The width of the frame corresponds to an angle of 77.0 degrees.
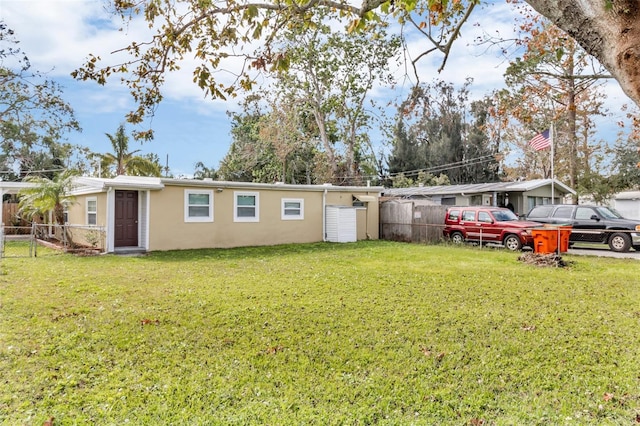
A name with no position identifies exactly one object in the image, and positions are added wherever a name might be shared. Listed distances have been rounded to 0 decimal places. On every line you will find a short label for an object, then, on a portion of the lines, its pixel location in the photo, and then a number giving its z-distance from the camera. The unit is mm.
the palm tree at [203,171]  37144
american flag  17500
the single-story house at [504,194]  21094
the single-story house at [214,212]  13133
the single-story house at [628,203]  23875
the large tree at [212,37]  3982
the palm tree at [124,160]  24172
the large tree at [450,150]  34875
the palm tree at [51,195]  12664
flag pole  17431
